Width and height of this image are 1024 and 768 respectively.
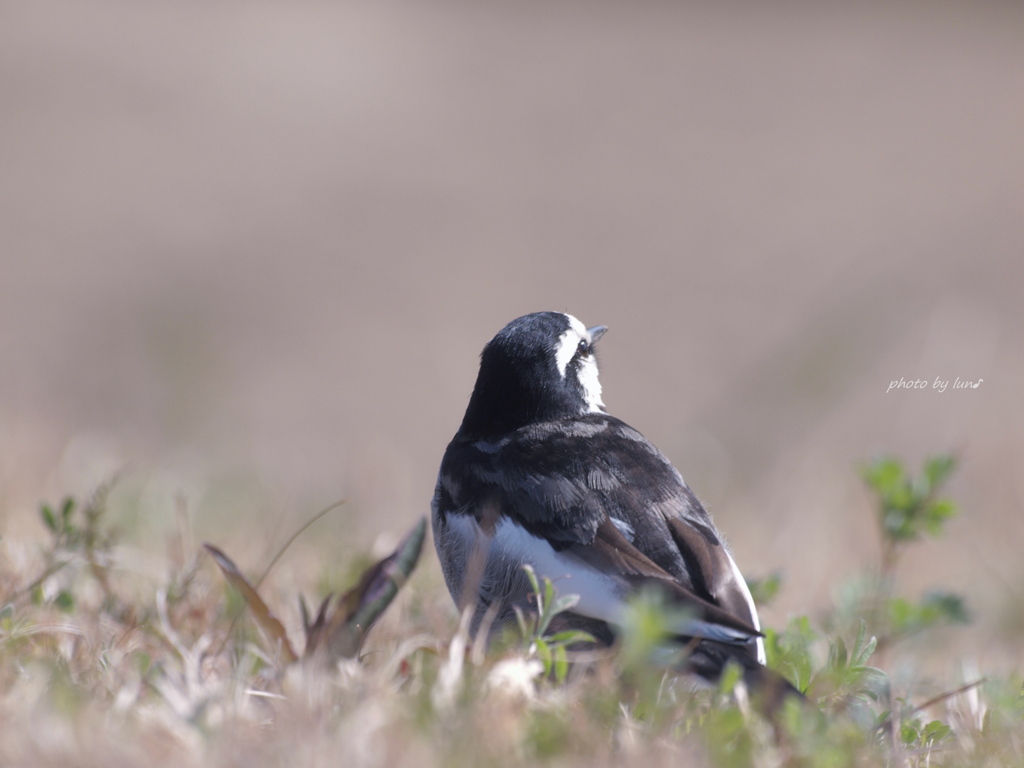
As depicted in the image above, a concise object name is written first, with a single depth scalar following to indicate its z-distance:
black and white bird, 6.16
